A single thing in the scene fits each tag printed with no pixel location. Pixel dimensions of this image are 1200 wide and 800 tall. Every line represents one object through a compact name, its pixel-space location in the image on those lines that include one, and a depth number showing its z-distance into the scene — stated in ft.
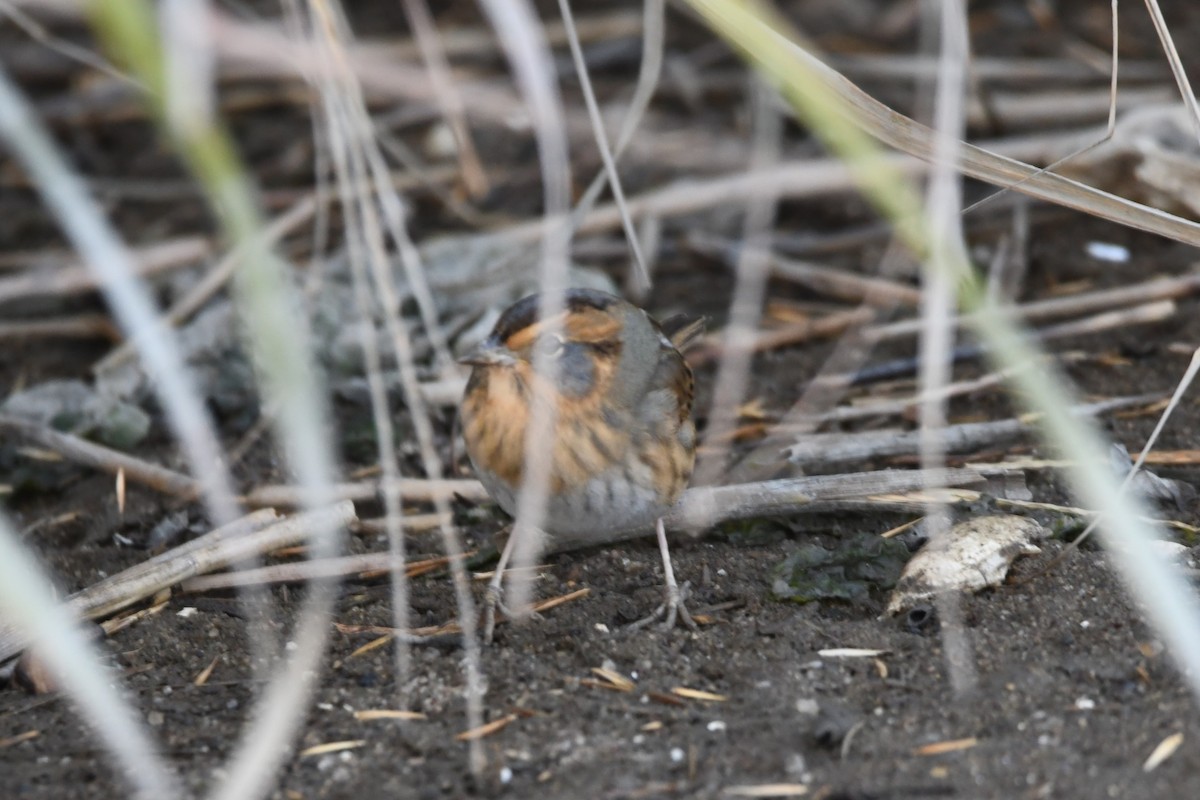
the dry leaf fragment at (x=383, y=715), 19.63
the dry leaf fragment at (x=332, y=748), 18.69
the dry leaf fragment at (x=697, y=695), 20.01
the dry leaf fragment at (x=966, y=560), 22.18
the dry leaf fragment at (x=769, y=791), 17.26
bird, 23.49
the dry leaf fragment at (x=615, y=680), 20.39
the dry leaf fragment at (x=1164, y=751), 17.10
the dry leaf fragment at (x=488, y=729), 18.86
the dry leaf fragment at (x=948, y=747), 17.92
